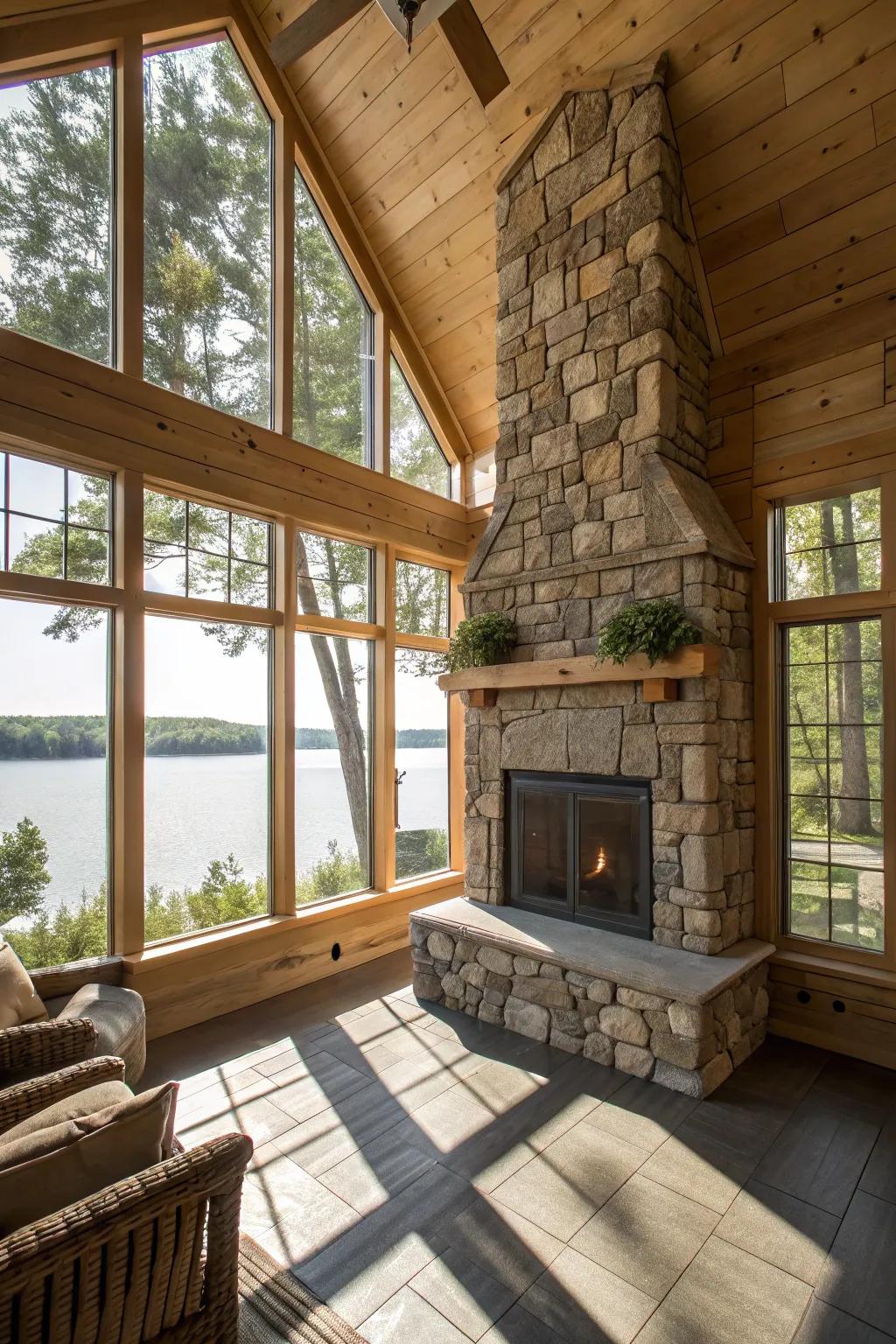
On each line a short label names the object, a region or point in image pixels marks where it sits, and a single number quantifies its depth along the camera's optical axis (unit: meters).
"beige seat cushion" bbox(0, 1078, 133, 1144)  1.79
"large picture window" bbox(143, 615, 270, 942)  4.00
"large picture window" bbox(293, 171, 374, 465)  5.05
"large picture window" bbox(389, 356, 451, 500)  5.79
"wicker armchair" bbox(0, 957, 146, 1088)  2.43
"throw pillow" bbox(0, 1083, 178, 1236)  1.55
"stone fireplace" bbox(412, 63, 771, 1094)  3.53
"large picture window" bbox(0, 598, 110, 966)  3.42
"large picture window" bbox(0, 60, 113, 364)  3.59
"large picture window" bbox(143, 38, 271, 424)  4.20
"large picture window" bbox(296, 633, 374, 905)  4.81
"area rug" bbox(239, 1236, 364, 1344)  1.93
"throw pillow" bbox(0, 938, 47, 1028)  2.78
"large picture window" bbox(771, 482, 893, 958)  3.60
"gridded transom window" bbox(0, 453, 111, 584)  3.49
